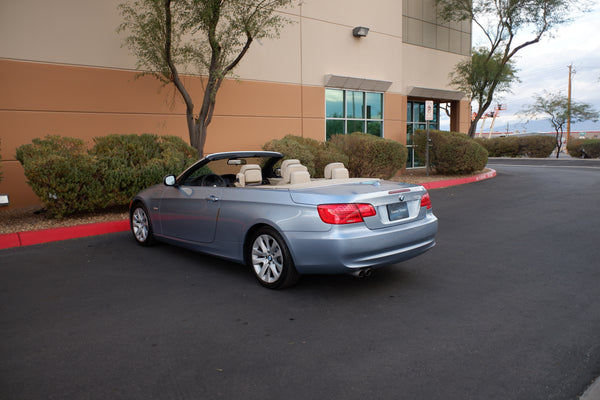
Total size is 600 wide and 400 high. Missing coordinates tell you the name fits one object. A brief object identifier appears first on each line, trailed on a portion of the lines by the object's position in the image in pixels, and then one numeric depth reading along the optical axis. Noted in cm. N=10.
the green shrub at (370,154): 1416
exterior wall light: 1652
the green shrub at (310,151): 1223
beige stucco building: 1023
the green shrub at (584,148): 3020
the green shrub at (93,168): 793
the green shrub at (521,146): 3234
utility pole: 3569
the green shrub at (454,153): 1659
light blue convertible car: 423
